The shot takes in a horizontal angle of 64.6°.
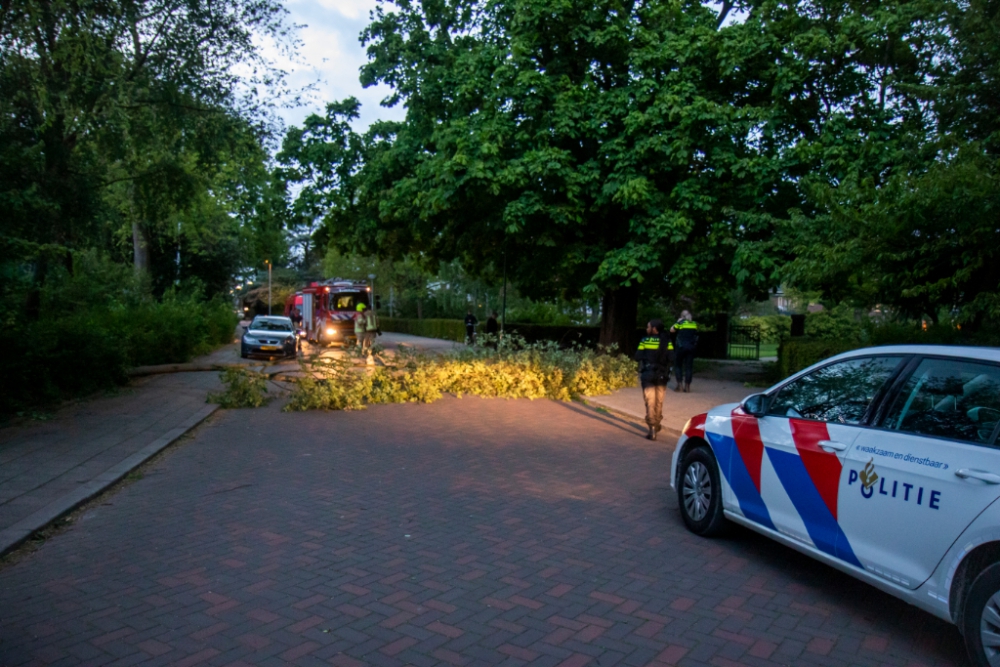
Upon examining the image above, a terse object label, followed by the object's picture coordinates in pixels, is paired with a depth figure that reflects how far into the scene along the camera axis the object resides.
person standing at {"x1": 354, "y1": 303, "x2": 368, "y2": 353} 24.78
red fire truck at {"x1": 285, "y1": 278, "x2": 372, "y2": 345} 35.16
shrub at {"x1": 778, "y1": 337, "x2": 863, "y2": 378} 15.31
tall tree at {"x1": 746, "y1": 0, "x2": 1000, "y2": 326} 7.62
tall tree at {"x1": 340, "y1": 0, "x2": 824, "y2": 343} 16.83
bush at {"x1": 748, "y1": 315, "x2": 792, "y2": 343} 37.12
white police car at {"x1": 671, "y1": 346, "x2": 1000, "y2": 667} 3.80
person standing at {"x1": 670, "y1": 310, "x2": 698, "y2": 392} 16.52
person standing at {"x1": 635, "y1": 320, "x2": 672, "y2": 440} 11.12
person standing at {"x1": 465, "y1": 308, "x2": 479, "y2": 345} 33.16
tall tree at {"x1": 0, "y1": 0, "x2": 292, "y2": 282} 11.25
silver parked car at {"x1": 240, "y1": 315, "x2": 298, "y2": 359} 26.62
